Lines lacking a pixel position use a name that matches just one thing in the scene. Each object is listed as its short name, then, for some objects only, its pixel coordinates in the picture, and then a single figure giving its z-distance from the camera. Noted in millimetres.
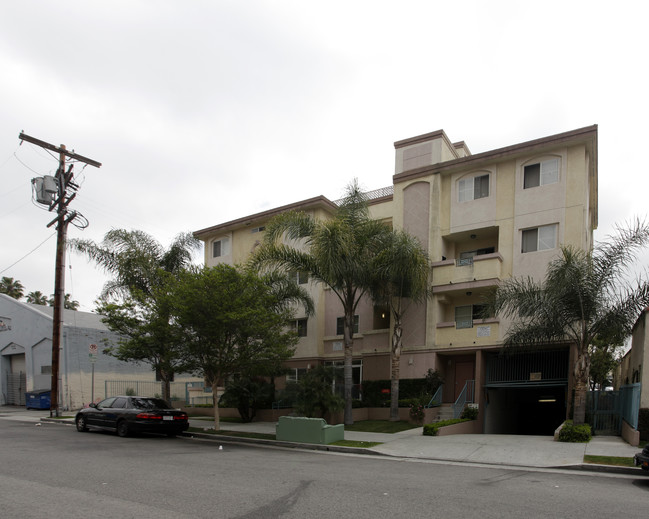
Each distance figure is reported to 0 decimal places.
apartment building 21938
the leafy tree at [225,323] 18047
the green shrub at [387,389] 23391
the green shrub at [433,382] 23000
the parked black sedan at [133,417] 17391
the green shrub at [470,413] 21328
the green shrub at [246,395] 23750
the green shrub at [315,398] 20422
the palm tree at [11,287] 53553
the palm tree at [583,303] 16578
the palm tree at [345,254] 20422
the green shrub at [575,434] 15922
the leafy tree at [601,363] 32512
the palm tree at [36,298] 56581
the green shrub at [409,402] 21452
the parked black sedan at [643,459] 10203
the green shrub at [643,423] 14750
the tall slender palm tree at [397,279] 20844
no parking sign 24703
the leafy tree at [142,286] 19641
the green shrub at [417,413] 21281
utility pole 24219
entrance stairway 22311
